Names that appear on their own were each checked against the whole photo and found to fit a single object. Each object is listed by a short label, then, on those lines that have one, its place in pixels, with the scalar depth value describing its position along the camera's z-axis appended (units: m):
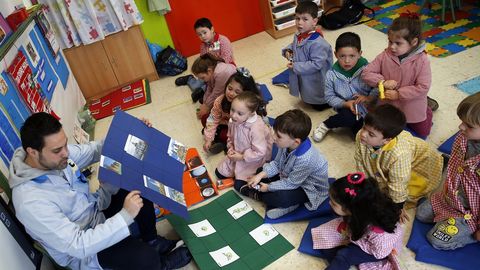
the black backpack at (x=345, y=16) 4.51
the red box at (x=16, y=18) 2.63
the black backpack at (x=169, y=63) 4.41
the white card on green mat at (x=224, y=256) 2.05
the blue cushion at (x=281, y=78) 3.68
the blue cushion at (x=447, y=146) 2.44
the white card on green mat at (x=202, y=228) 2.24
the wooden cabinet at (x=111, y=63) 4.01
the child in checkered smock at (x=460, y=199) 1.73
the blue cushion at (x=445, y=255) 1.78
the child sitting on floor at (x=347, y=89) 2.56
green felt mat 2.04
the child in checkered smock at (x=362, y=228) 1.64
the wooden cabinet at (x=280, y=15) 4.50
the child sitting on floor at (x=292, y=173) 2.04
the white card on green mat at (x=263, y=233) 2.14
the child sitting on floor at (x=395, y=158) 1.85
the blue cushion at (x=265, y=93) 3.46
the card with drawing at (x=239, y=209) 2.34
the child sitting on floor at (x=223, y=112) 2.66
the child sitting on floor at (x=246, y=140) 2.37
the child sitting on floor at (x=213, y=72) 2.97
